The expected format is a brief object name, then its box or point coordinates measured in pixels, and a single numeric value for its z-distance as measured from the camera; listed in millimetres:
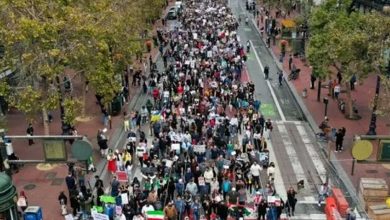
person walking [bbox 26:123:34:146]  27641
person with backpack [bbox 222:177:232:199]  21408
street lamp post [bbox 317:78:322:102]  35731
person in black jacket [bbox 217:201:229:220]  20031
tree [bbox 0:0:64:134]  22688
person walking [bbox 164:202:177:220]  19219
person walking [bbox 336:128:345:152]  27109
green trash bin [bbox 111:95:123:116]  33781
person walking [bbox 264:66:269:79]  42388
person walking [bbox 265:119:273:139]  28938
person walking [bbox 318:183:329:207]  22047
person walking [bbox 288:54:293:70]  45006
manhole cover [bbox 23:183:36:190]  23984
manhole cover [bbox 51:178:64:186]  24469
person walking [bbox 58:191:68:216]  21094
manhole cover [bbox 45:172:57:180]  25156
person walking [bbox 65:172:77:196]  21578
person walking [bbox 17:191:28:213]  20484
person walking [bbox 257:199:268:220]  20000
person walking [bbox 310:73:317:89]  38750
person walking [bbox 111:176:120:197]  21203
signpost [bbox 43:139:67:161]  13438
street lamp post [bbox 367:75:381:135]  27966
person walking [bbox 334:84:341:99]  35844
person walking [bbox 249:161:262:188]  22484
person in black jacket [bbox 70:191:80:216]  20719
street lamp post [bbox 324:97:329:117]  32875
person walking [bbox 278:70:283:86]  40719
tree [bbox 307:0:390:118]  26828
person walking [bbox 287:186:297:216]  20812
